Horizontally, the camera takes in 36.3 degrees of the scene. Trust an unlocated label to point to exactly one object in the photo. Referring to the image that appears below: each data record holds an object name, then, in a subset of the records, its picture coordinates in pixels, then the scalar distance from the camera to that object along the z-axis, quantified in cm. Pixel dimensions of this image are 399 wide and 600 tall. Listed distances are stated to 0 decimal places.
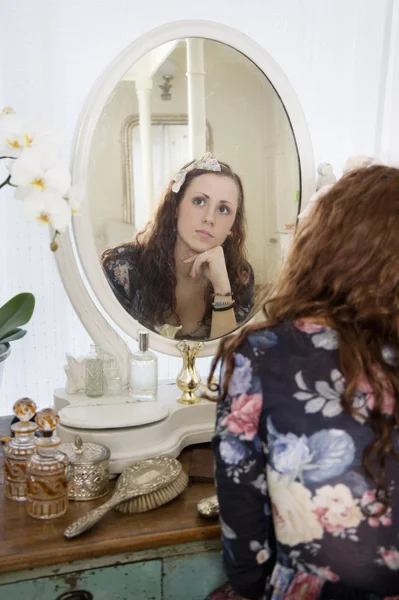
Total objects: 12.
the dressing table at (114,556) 83
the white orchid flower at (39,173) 79
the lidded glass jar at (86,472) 96
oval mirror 113
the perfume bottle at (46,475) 91
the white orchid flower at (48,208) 81
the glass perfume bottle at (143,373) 116
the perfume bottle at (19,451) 97
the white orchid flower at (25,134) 79
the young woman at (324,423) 69
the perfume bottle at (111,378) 117
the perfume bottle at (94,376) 115
